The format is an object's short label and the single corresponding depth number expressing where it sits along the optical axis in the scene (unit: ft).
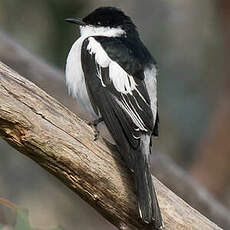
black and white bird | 25.76
